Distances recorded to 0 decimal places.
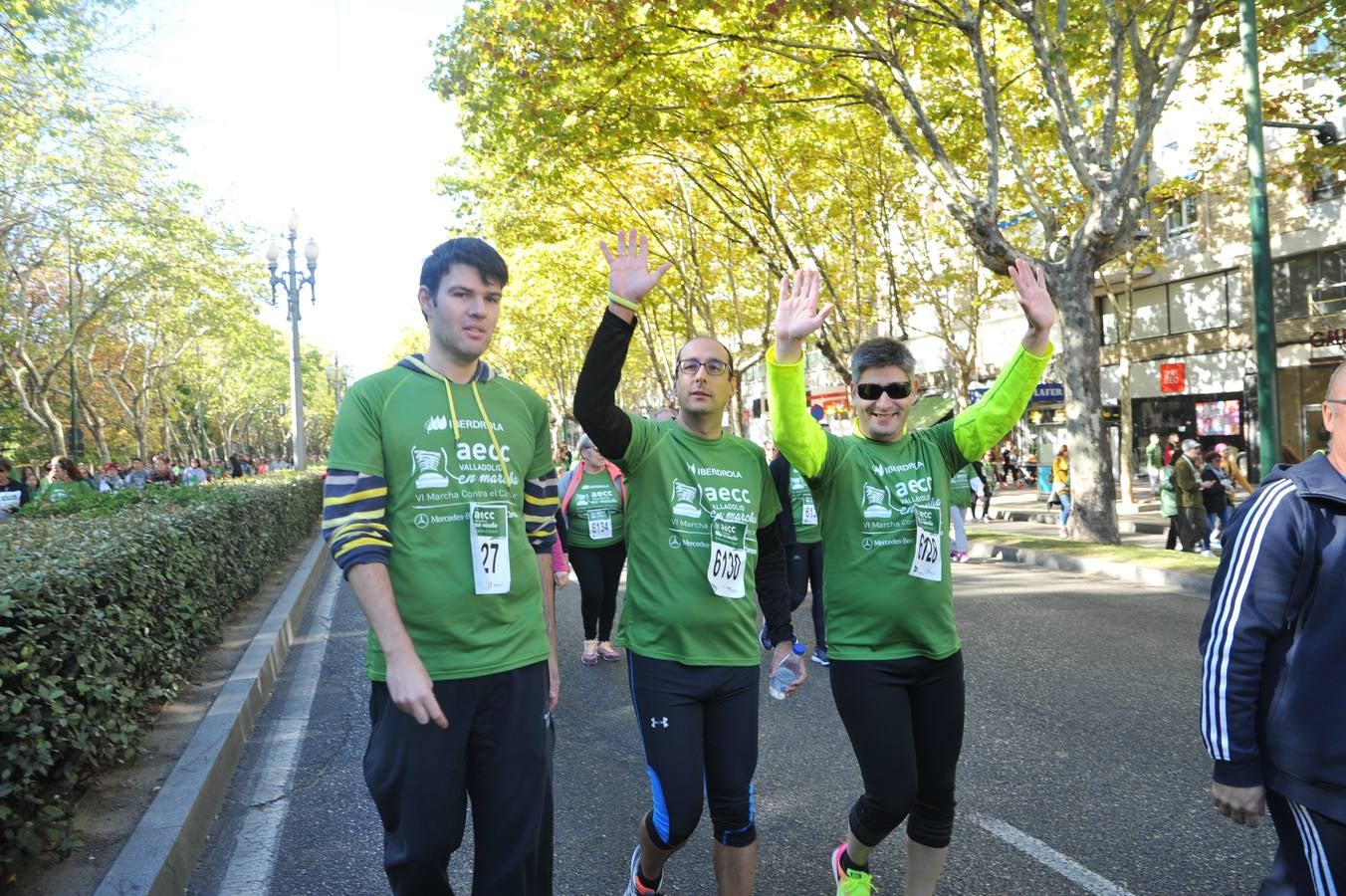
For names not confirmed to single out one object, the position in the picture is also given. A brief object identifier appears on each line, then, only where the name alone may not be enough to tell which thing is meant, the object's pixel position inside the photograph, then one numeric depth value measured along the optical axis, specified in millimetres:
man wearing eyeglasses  3088
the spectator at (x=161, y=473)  26080
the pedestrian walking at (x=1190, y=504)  14148
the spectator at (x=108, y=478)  27297
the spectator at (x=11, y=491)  11125
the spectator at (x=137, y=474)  24719
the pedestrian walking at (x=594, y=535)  7676
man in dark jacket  2092
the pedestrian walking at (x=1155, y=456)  23023
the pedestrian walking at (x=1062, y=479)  19125
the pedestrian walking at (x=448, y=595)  2469
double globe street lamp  23328
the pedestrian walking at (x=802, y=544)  7801
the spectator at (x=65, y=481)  11727
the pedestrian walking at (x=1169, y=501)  14430
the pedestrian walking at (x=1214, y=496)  14180
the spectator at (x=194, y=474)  28766
